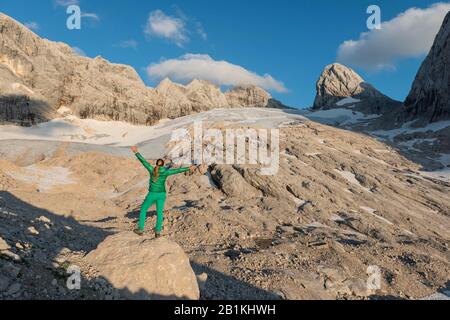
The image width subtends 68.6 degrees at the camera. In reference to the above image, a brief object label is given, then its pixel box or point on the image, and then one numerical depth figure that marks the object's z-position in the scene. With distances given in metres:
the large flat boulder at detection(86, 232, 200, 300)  7.41
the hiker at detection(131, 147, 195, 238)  9.58
